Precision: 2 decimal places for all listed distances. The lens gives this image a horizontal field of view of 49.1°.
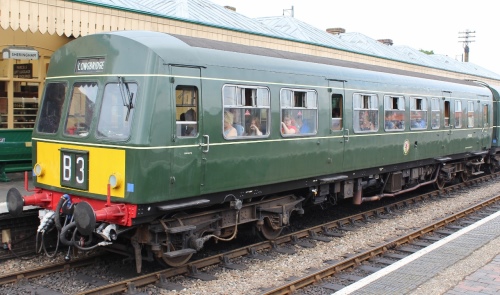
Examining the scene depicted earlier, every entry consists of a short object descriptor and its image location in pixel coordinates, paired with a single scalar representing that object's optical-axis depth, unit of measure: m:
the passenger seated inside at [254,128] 8.53
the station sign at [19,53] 11.59
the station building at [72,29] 10.36
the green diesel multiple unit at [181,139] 7.04
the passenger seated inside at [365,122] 11.38
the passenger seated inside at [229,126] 8.09
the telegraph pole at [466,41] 70.41
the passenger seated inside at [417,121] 13.52
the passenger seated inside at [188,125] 7.43
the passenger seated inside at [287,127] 9.20
